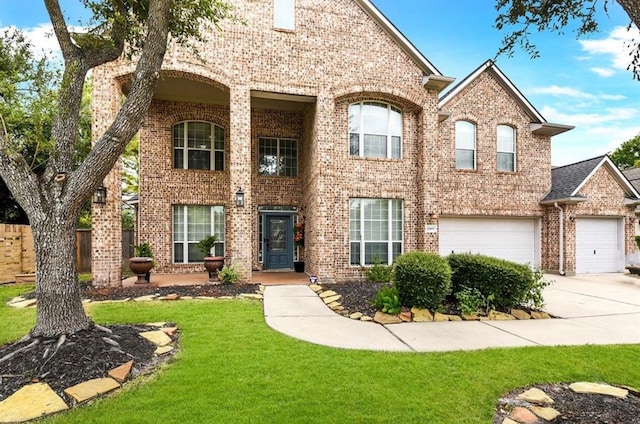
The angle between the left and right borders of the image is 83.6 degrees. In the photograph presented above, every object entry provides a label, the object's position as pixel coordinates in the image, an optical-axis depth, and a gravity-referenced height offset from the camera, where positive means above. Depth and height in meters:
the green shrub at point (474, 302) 6.88 -1.79
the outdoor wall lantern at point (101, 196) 9.36 +0.41
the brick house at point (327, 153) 10.35 +2.02
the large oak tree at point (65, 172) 4.55 +0.52
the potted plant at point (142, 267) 9.90 -1.54
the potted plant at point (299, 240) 12.81 -1.05
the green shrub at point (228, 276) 9.86 -1.78
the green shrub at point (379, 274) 10.36 -1.86
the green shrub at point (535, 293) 7.01 -1.66
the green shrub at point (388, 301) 6.77 -1.76
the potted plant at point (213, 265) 10.36 -1.57
